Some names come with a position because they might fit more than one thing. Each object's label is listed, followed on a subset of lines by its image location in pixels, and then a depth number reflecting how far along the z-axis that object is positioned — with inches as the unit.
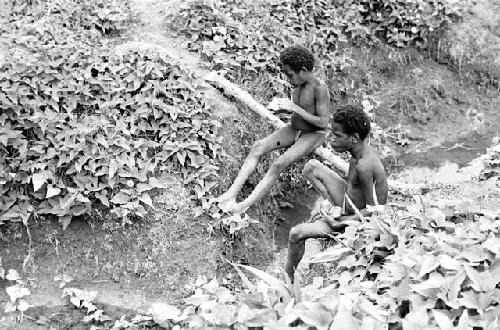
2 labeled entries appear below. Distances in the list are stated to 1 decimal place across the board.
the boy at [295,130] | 257.1
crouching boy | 218.2
